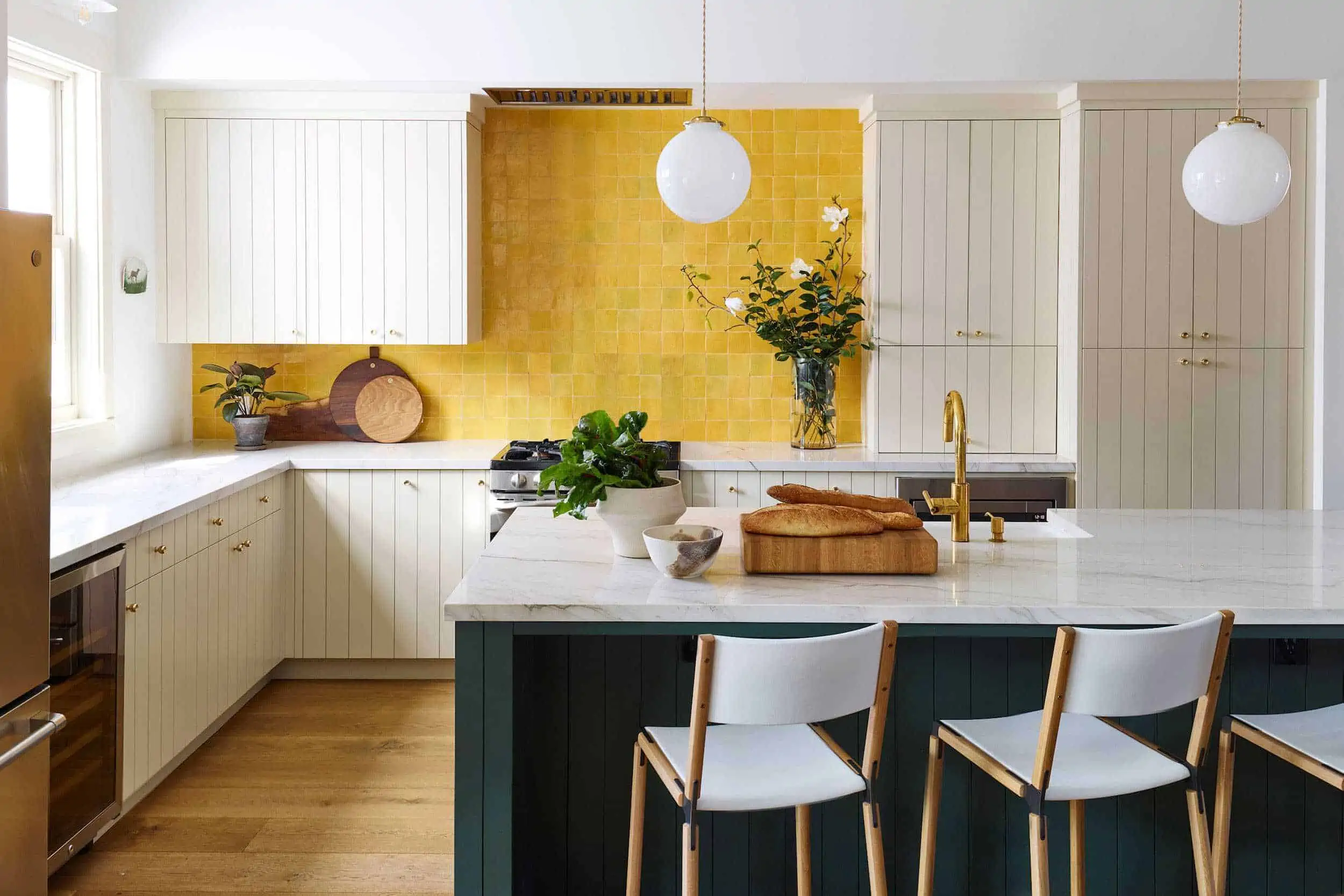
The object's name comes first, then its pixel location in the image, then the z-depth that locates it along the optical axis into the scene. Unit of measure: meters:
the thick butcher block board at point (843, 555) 2.31
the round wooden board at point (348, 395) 4.83
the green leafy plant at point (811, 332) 4.44
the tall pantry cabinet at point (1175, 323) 4.12
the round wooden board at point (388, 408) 4.81
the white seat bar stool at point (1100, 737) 1.90
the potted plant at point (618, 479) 2.37
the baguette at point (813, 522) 2.31
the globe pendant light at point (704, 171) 2.50
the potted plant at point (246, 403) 4.49
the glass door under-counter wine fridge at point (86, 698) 2.62
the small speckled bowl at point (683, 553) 2.22
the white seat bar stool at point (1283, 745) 2.09
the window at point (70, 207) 3.79
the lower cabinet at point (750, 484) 4.25
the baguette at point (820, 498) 2.49
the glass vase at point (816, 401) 4.48
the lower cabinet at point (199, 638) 3.07
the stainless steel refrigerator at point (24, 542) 1.86
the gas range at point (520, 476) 4.16
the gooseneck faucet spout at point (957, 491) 2.59
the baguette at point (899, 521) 2.37
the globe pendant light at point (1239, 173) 2.52
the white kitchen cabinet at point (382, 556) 4.27
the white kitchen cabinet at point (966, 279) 4.32
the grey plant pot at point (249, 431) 4.49
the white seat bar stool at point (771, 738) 1.82
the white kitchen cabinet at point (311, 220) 4.32
